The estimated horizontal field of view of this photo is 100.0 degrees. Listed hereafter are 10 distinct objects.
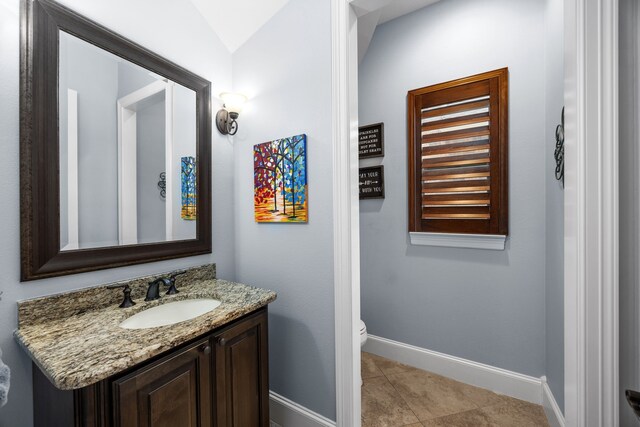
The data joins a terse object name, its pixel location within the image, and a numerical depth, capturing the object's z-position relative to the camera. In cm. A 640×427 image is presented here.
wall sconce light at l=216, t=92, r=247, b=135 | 171
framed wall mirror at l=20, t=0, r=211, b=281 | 107
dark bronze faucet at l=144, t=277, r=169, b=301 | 134
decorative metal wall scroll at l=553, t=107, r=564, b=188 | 140
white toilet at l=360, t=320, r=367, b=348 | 182
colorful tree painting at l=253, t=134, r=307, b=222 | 156
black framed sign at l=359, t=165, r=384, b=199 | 237
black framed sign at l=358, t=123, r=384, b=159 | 237
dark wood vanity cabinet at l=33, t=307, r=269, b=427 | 83
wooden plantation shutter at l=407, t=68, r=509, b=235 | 190
